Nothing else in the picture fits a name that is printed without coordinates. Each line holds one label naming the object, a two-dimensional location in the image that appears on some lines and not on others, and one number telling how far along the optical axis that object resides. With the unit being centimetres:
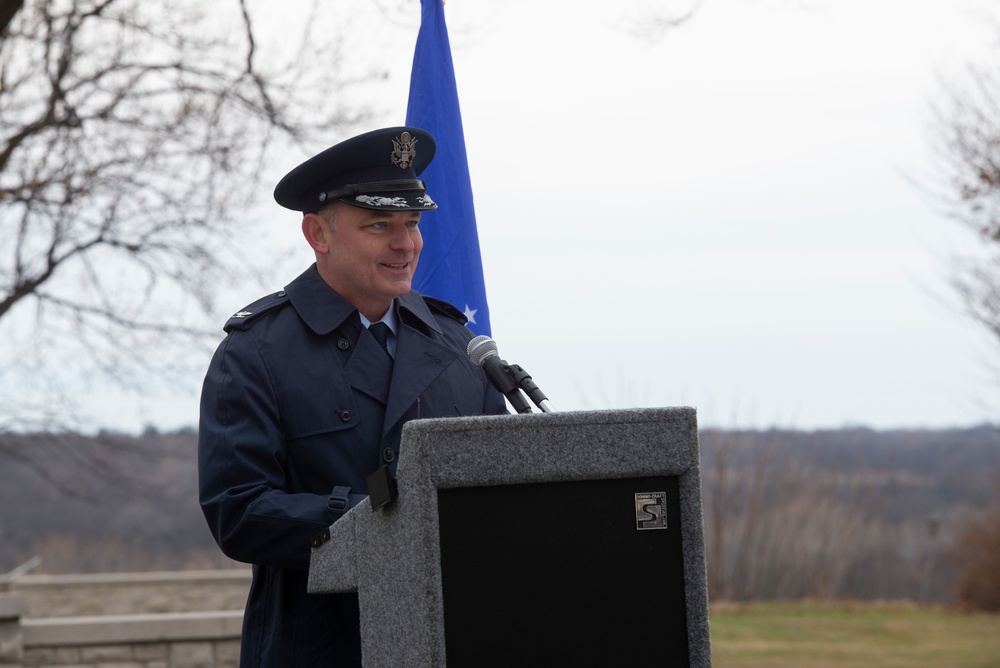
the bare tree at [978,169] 1580
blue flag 819
